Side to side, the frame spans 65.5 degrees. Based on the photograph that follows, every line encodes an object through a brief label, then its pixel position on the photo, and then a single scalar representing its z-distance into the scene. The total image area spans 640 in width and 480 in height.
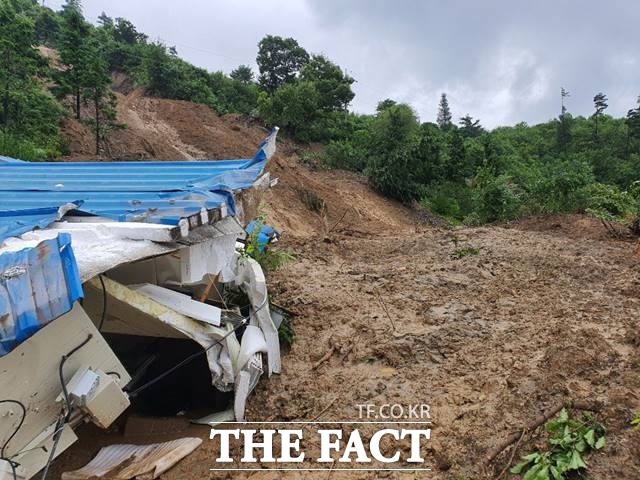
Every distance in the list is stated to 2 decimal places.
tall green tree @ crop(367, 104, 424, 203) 17.55
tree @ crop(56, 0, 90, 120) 11.40
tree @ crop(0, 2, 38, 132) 10.19
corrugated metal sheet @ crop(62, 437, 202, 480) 3.07
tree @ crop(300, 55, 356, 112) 25.88
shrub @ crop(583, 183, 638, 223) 11.58
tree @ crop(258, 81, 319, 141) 21.73
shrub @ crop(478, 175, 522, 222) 13.20
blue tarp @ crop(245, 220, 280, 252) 6.23
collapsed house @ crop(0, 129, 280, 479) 2.49
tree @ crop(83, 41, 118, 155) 11.96
